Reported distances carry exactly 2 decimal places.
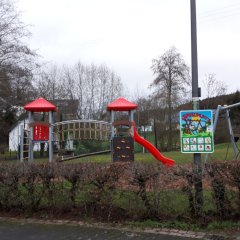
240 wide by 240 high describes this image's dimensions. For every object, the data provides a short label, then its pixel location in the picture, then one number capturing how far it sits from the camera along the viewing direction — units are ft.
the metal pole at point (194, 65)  19.19
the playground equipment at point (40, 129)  41.11
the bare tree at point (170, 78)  110.18
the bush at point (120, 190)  16.94
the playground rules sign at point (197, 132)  19.12
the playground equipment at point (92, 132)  45.88
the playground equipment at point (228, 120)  38.89
